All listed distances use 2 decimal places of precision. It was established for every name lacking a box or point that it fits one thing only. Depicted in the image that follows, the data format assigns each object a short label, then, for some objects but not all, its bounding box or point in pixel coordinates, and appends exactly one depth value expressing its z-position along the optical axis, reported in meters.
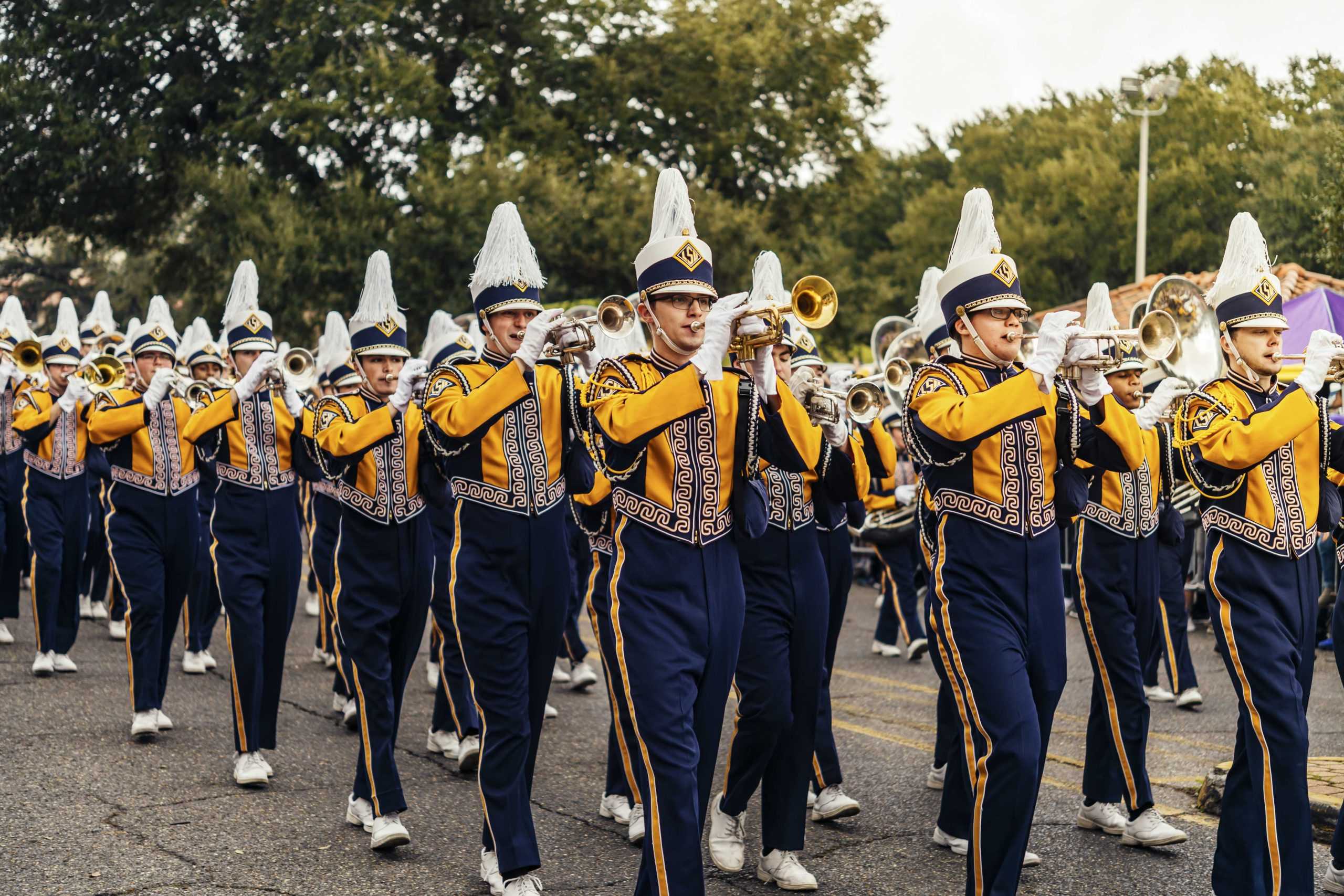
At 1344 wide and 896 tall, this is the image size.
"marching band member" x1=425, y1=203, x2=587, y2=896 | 5.46
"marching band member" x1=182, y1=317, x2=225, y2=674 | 10.44
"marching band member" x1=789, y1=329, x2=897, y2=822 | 6.67
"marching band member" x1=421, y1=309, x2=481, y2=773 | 7.36
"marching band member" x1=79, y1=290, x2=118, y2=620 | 13.05
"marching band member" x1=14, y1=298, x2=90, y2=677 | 10.12
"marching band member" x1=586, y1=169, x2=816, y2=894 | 4.59
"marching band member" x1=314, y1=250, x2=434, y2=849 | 6.36
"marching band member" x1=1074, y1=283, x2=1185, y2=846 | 6.27
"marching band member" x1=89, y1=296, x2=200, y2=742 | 8.10
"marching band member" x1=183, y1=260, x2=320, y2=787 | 7.25
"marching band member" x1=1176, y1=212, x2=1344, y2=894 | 5.10
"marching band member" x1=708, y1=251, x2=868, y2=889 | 5.72
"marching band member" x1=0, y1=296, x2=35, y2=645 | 11.55
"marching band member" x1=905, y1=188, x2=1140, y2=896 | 4.77
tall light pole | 27.16
